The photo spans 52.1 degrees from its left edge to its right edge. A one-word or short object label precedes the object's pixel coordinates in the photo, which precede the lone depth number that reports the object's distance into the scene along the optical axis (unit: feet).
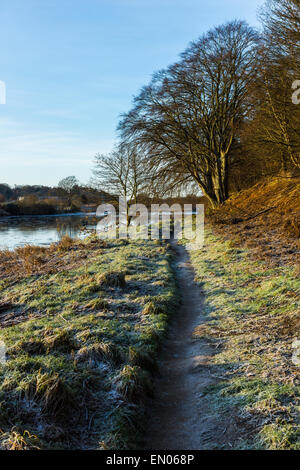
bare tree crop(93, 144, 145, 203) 83.10
